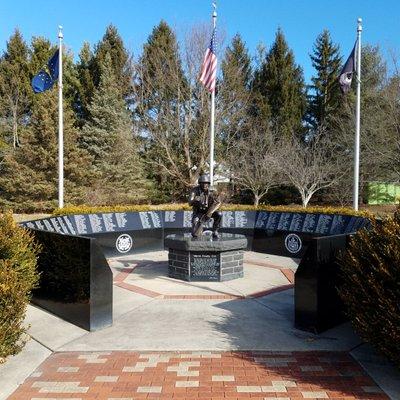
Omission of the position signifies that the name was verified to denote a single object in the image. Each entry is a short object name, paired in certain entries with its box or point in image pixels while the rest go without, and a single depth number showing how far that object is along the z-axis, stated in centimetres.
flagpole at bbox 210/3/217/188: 1297
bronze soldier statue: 1005
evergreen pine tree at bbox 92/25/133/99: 3234
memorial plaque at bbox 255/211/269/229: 1436
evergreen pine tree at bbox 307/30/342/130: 3550
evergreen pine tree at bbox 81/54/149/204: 2873
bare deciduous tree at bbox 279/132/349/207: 2614
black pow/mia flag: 1221
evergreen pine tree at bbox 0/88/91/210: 2605
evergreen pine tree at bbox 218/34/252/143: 2922
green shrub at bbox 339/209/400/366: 442
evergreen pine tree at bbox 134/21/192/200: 2870
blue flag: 1457
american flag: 1298
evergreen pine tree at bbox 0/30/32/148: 3309
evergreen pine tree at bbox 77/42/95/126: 3250
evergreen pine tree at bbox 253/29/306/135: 3362
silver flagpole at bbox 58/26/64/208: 1449
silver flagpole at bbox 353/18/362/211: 1229
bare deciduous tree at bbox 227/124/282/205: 2744
